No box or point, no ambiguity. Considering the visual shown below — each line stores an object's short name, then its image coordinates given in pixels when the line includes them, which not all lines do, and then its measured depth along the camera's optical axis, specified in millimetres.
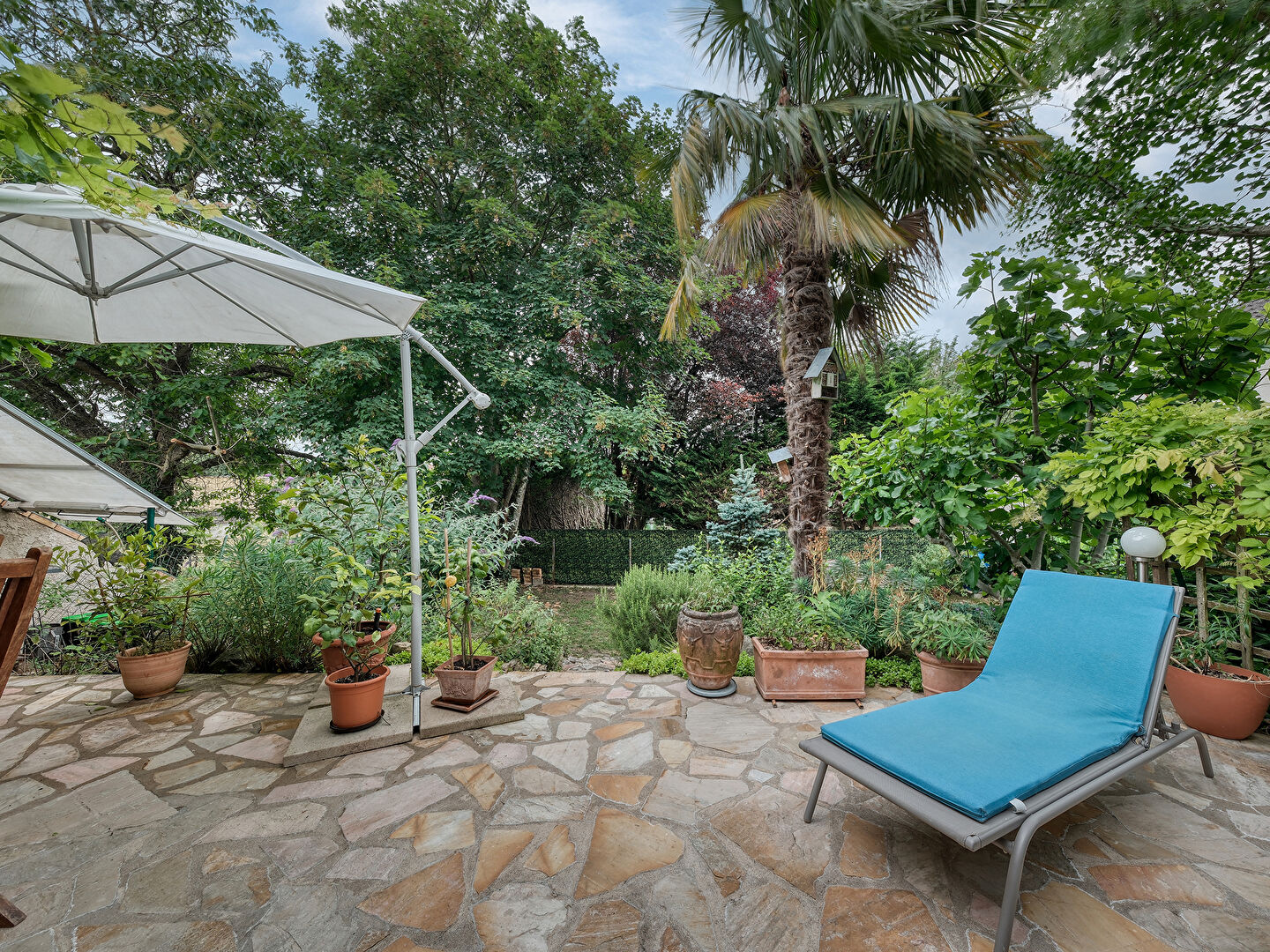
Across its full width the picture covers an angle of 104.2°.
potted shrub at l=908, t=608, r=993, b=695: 3037
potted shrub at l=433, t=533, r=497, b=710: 2971
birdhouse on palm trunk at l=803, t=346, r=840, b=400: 3822
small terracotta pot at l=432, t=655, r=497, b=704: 2969
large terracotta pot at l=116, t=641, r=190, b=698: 3207
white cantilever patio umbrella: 2256
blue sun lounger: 1569
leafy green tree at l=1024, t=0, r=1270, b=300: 3042
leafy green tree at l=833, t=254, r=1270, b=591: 2959
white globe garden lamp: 2393
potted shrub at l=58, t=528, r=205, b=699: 3236
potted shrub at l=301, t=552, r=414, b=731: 2562
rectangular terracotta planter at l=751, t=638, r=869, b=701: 3180
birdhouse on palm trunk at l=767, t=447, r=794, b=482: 4418
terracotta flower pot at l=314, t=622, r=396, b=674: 2879
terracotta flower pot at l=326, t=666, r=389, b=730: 2652
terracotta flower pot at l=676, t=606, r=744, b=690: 3273
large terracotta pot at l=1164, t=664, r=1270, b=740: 2555
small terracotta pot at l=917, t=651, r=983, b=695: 3019
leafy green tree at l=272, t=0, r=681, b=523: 7414
